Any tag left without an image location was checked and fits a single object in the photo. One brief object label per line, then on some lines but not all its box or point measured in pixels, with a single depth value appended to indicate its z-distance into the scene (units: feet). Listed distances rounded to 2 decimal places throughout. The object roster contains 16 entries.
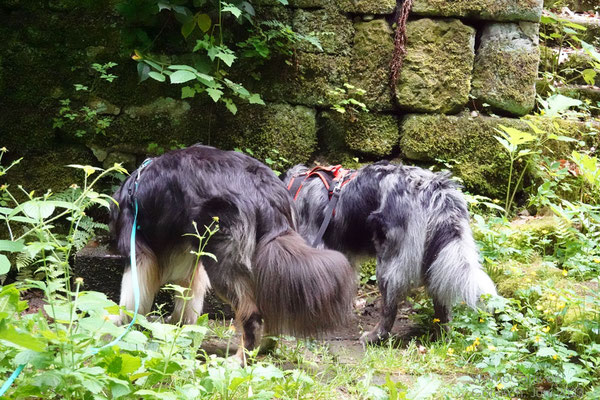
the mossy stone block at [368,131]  16.49
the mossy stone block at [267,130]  16.16
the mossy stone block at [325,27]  16.16
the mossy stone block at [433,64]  16.30
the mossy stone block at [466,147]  16.26
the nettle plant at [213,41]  14.52
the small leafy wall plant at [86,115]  15.69
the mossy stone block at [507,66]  16.53
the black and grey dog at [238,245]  9.57
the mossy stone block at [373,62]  16.38
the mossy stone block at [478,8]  16.20
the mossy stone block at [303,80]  16.22
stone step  12.94
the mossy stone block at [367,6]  16.22
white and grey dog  11.28
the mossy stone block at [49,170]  15.85
